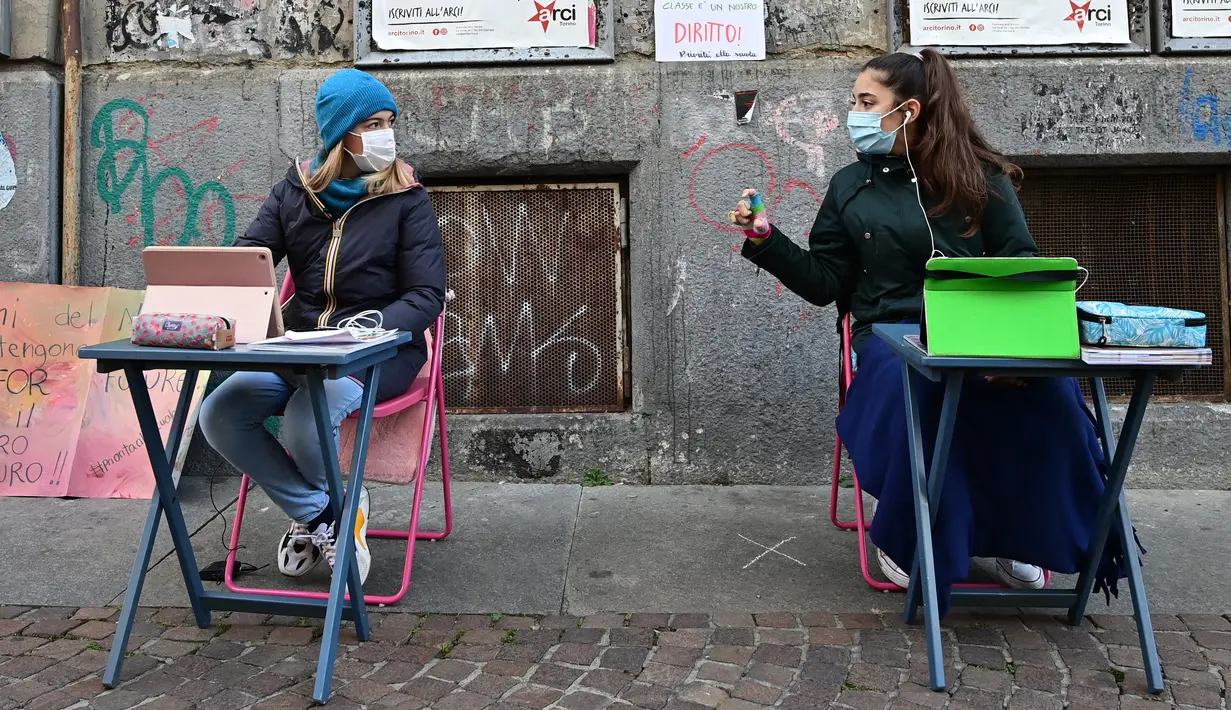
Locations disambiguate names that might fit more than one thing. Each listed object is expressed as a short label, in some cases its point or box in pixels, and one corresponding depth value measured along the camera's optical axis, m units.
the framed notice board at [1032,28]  4.60
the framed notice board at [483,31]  4.64
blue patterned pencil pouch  2.27
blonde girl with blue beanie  3.07
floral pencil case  2.41
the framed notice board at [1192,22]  4.58
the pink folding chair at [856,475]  3.24
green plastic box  2.33
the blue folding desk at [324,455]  2.40
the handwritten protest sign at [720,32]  4.61
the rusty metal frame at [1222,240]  4.76
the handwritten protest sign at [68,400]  4.35
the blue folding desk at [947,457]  2.34
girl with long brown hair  2.78
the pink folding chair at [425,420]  3.12
